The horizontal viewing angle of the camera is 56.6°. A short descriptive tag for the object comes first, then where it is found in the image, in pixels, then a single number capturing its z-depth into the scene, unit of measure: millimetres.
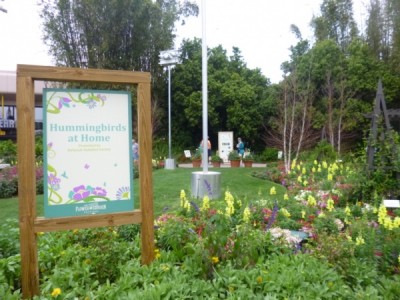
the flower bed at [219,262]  2783
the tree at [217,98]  27156
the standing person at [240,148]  22712
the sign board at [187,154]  23688
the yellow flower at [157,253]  3540
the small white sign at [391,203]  5089
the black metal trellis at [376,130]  7474
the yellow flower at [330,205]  5548
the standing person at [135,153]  15075
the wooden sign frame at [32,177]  2982
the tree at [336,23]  29422
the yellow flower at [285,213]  5397
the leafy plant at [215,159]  19141
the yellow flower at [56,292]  2637
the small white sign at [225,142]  24469
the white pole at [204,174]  8867
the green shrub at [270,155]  24245
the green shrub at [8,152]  19980
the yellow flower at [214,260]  3247
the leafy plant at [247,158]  19200
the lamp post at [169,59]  17594
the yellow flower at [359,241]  3811
